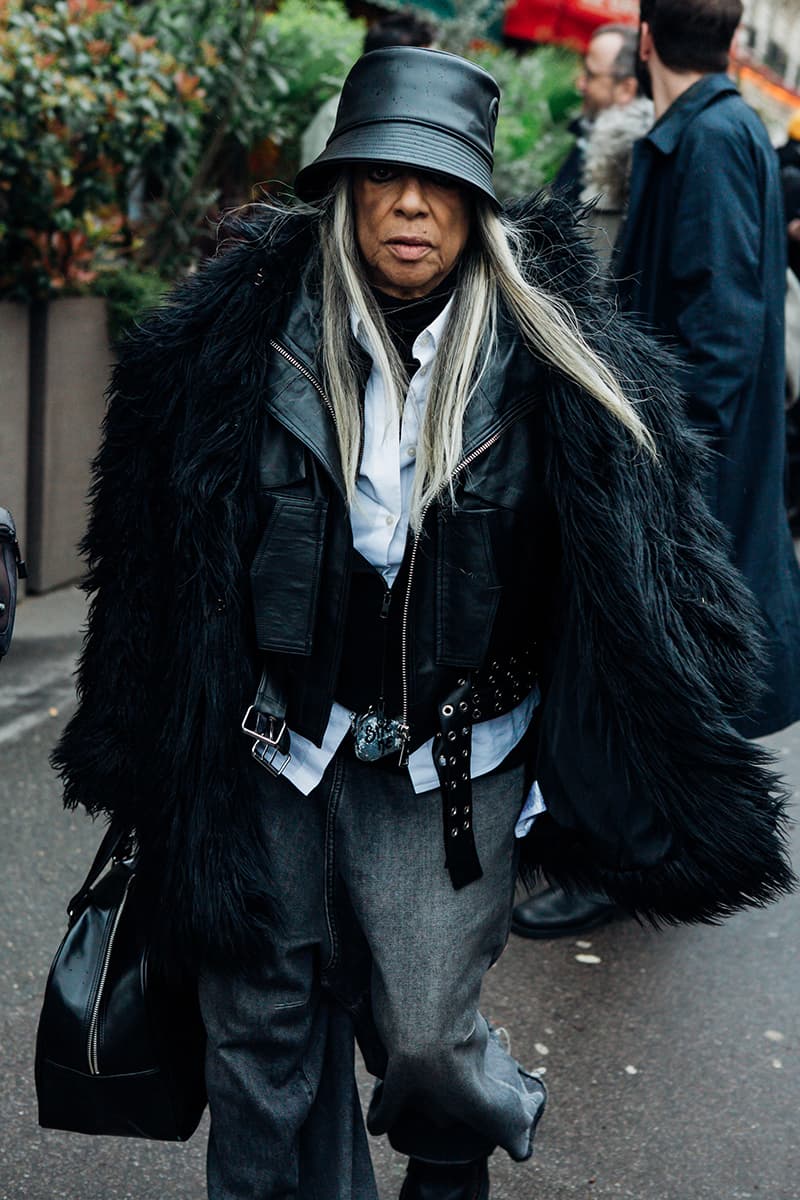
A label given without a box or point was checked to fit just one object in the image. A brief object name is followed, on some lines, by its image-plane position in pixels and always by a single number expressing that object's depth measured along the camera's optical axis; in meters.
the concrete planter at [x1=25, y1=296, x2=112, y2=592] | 6.57
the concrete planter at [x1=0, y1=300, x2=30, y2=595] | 6.36
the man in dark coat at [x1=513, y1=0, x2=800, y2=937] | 3.41
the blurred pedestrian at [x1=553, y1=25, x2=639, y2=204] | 5.88
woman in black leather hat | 2.17
